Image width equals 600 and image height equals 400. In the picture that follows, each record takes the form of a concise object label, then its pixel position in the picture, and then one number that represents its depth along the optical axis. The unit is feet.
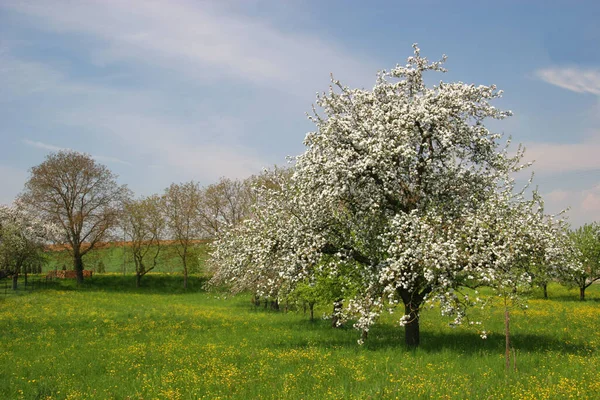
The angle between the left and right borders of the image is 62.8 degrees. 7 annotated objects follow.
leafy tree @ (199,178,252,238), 234.38
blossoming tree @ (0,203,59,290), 180.45
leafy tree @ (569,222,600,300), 183.18
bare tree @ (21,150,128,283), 220.43
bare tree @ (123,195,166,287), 260.62
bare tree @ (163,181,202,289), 252.83
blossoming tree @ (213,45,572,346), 61.62
